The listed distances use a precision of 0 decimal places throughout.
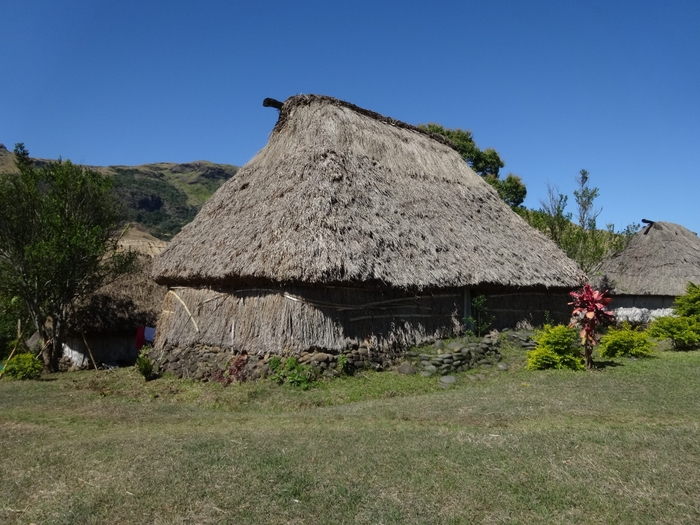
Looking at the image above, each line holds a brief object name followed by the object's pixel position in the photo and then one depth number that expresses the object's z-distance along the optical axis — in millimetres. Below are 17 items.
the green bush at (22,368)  13016
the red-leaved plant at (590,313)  10539
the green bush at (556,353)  11078
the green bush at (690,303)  15812
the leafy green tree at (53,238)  13227
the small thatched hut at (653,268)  21328
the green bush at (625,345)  12664
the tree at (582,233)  20391
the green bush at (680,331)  14469
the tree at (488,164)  28859
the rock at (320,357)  10539
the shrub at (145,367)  12175
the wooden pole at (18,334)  13130
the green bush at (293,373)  10086
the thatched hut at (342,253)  10859
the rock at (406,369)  11102
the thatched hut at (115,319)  16469
